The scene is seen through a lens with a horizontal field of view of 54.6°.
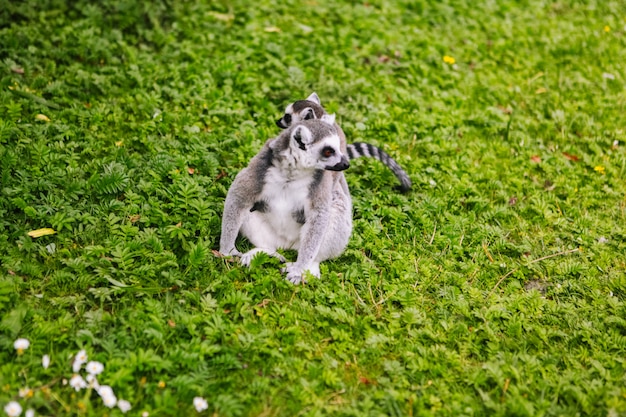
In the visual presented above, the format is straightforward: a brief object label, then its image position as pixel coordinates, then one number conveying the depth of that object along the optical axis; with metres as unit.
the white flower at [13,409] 3.17
